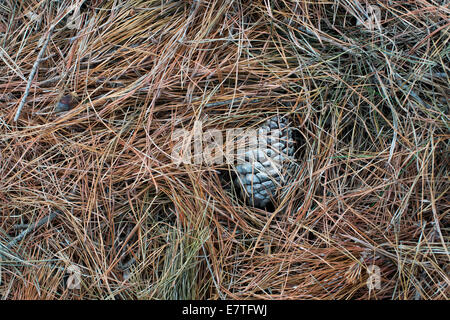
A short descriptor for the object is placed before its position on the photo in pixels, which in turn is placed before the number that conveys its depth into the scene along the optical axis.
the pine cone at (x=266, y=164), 1.05
